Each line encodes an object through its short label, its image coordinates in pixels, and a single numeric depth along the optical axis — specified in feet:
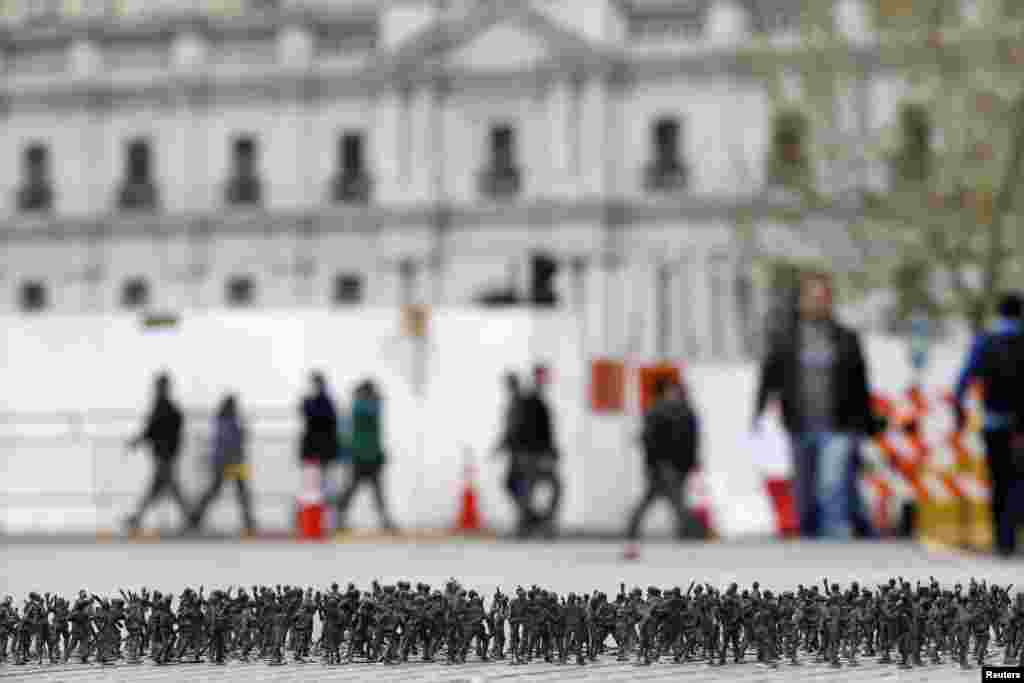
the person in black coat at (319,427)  140.67
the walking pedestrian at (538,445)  139.23
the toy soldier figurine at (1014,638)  48.52
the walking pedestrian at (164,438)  143.84
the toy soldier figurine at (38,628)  52.42
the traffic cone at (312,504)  142.82
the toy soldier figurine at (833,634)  50.21
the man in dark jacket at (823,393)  110.63
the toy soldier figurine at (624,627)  51.57
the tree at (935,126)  193.88
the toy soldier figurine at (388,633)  51.47
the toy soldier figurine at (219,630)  51.75
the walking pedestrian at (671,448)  131.03
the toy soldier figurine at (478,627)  51.26
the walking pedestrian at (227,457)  145.48
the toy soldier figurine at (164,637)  51.85
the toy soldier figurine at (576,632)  51.39
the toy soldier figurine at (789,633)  50.52
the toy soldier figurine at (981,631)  49.78
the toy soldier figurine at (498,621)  51.50
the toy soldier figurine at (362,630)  52.13
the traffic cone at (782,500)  135.85
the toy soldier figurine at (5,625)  52.31
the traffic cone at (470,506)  150.82
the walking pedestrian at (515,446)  139.44
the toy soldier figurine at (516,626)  51.49
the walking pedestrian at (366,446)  141.18
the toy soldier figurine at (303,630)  52.49
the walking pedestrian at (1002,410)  97.25
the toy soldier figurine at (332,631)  52.11
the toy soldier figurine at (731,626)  50.57
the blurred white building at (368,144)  363.97
